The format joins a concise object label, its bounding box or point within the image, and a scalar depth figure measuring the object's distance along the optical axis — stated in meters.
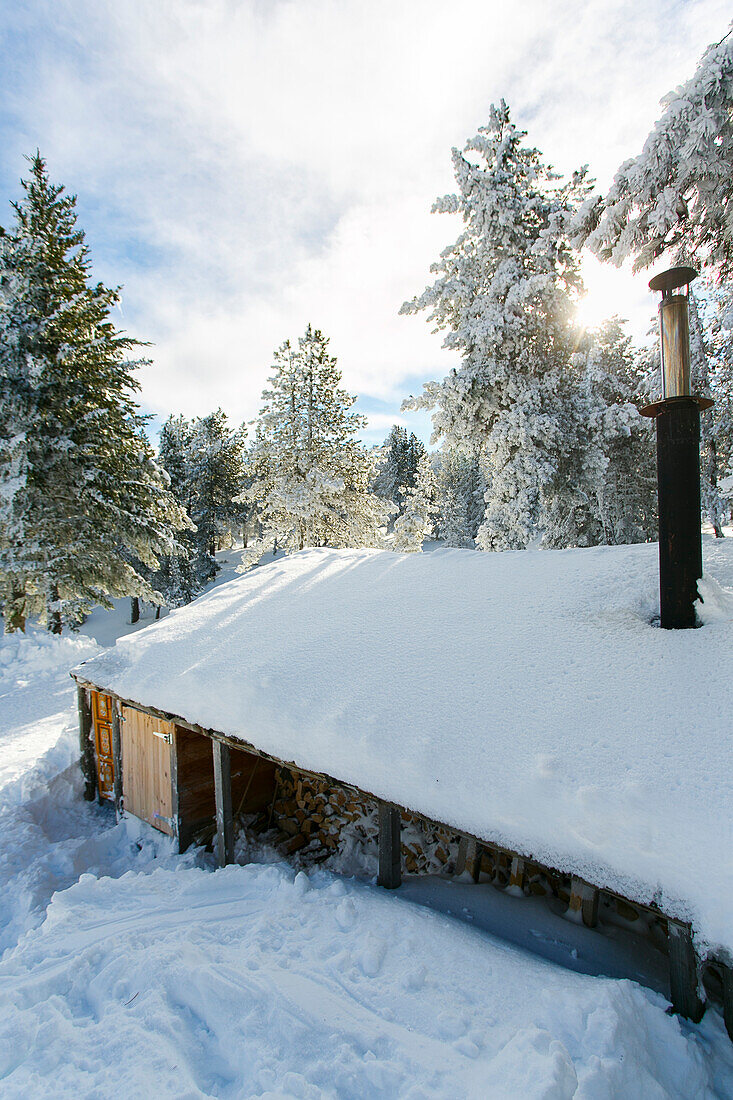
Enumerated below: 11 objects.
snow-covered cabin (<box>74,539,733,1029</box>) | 2.78
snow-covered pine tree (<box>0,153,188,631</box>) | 13.04
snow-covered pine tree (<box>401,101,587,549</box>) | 11.92
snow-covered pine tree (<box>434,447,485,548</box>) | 41.19
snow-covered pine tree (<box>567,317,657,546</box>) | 12.48
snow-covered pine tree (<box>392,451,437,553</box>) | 24.78
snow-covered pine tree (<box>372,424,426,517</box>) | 48.97
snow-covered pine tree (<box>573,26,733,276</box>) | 4.81
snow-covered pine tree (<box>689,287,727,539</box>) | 16.12
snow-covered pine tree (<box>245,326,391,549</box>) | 18.02
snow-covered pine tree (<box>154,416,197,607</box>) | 24.08
